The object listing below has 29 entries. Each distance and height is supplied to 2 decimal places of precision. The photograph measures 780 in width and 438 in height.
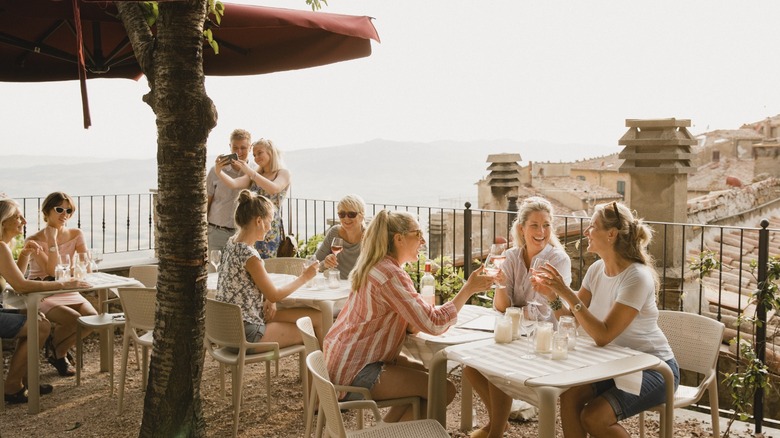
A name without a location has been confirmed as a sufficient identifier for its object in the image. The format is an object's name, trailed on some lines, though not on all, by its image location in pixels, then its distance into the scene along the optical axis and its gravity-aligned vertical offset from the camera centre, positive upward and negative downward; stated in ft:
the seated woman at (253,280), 13.71 -1.62
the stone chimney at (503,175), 40.04 +1.29
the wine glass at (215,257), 15.71 -1.36
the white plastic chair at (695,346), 11.25 -2.34
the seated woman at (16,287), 15.21 -1.99
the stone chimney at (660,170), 28.27 +1.18
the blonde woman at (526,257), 12.67 -1.05
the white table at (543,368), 8.65 -2.16
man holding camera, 20.35 -0.22
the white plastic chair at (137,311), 14.58 -2.37
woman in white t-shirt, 10.05 -1.63
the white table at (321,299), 14.24 -2.01
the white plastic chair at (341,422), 7.91 -2.72
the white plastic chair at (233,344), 12.87 -2.74
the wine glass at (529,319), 10.39 -1.77
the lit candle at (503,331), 10.38 -1.92
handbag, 20.30 -1.46
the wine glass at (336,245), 15.57 -1.05
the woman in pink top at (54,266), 16.66 -1.68
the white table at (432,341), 10.75 -2.15
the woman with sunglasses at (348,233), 16.52 -0.86
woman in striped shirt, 10.63 -1.76
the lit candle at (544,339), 9.82 -1.91
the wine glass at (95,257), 16.37 -1.44
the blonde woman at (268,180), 19.81 +0.44
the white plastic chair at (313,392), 9.99 -2.83
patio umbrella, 14.23 +3.39
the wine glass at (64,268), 15.76 -1.63
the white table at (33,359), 15.23 -3.52
